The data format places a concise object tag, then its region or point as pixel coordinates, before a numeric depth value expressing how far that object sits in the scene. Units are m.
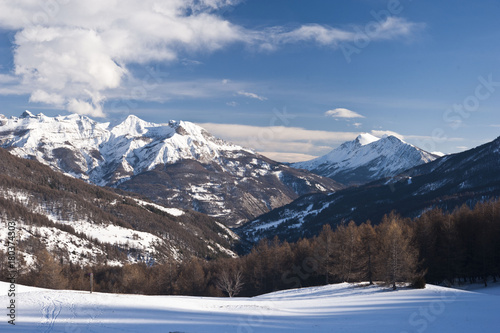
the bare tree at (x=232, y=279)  90.06
